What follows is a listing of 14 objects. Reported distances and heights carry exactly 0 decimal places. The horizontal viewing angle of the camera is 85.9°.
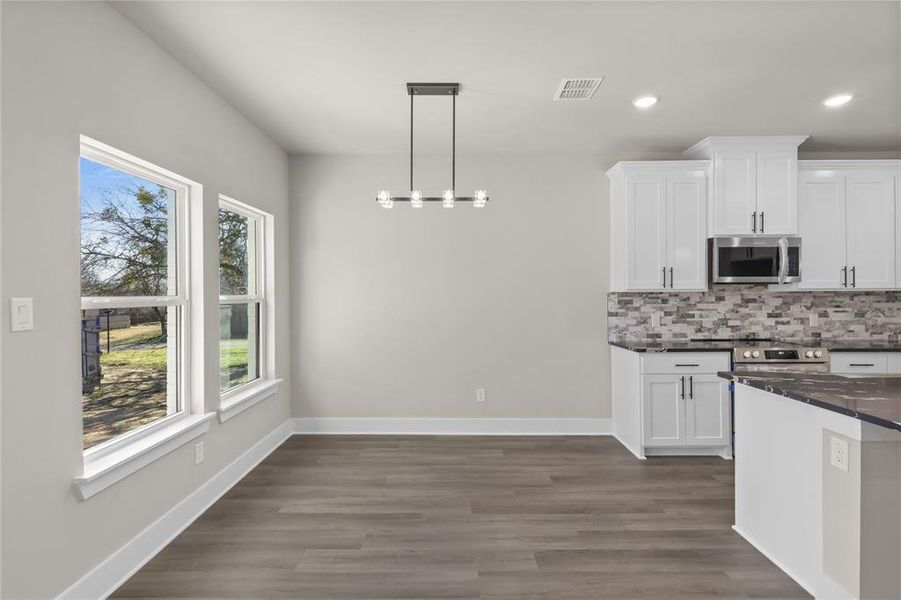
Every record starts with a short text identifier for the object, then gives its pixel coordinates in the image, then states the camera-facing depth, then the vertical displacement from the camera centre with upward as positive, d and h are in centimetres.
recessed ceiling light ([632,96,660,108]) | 330 +135
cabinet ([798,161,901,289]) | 426 +63
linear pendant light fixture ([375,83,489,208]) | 308 +134
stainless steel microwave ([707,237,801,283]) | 418 +32
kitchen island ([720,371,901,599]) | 188 -80
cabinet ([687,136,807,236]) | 414 +95
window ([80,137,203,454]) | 229 +1
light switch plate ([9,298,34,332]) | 172 -5
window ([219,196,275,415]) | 364 -2
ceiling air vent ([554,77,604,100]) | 301 +135
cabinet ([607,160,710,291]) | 425 +63
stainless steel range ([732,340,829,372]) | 390 -50
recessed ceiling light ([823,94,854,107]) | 330 +136
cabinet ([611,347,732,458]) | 397 -87
